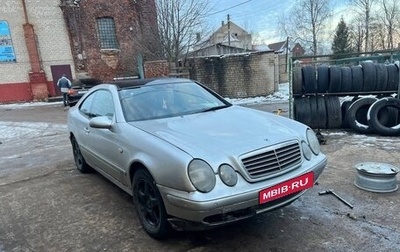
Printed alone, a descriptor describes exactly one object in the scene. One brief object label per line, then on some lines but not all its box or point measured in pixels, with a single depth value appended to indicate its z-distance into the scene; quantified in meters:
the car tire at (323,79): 7.11
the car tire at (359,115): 6.79
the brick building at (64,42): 21.06
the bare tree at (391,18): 39.00
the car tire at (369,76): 6.80
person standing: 16.80
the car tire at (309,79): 7.14
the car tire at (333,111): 7.08
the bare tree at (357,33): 42.22
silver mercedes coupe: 2.47
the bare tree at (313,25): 40.16
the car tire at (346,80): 6.96
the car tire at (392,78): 6.73
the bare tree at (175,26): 15.52
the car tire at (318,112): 7.06
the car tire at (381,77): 6.74
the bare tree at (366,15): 38.97
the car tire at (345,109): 7.19
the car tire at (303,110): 7.08
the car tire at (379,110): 6.41
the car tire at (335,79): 7.00
